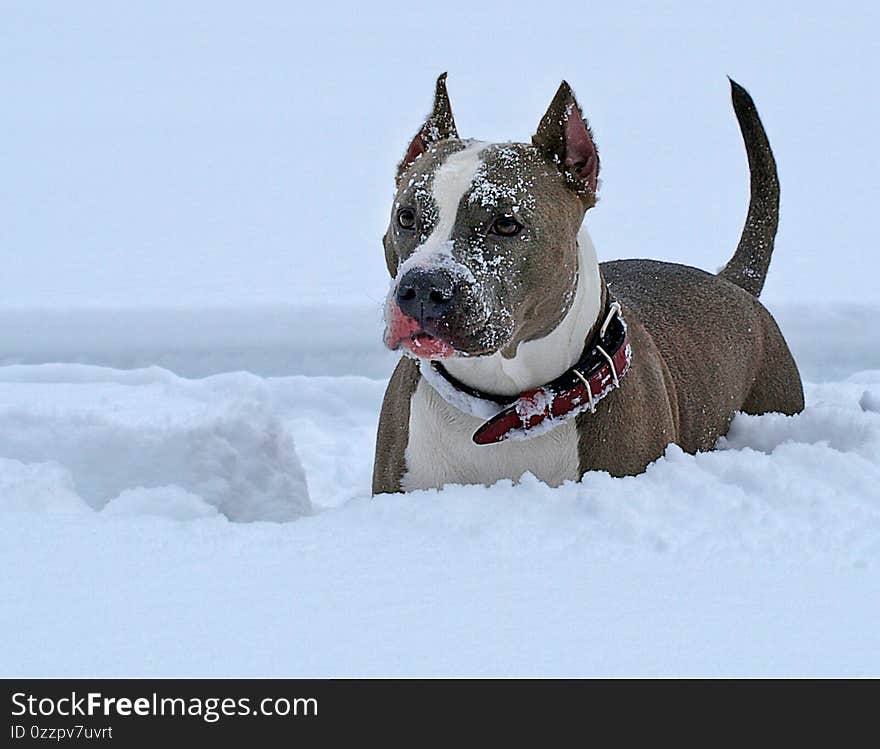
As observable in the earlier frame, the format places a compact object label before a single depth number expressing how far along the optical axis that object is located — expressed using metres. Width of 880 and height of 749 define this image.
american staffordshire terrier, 4.84
